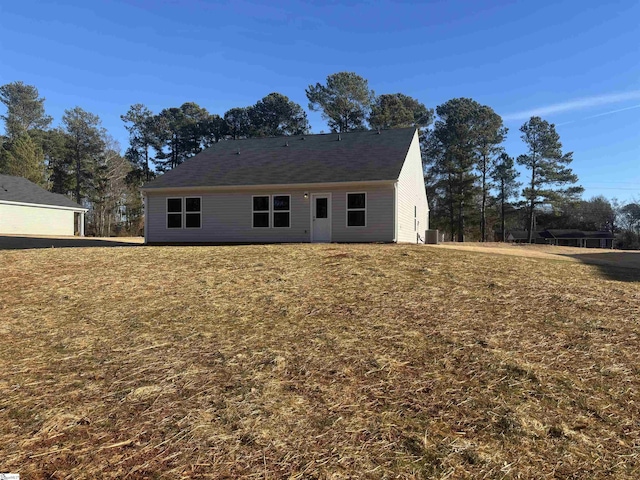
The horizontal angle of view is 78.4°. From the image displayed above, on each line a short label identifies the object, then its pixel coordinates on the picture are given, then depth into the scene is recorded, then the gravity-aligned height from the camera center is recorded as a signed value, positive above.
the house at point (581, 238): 56.14 +0.05
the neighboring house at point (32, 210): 27.58 +1.87
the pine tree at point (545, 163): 40.59 +7.87
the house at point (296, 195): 16.39 +1.84
